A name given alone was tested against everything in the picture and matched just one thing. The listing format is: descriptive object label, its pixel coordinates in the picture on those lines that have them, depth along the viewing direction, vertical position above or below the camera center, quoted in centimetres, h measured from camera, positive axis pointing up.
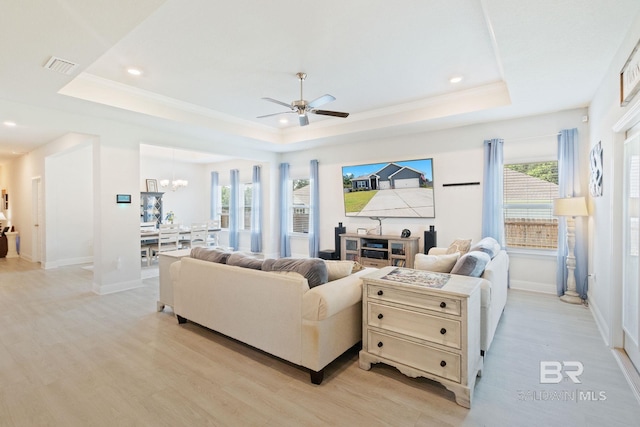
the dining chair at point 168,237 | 634 -56
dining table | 633 -50
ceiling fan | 377 +129
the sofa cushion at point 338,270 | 279 -55
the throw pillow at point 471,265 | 263 -50
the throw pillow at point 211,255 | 313 -47
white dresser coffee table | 209 -87
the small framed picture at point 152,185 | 899 +76
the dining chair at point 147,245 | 644 -72
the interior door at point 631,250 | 249 -37
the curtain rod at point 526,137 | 463 +110
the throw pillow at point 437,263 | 292 -52
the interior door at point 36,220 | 720 -20
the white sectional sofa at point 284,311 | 232 -86
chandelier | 827 +80
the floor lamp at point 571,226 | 405 -27
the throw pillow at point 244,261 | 280 -48
